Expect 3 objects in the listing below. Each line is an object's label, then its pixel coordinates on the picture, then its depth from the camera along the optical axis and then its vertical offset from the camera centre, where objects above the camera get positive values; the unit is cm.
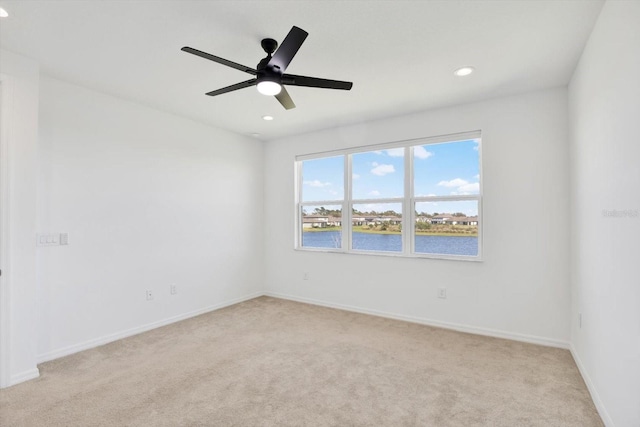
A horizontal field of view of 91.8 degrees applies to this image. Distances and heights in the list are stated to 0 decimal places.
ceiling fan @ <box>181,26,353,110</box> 187 +97
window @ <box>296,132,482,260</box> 370 +25
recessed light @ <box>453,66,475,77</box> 273 +132
